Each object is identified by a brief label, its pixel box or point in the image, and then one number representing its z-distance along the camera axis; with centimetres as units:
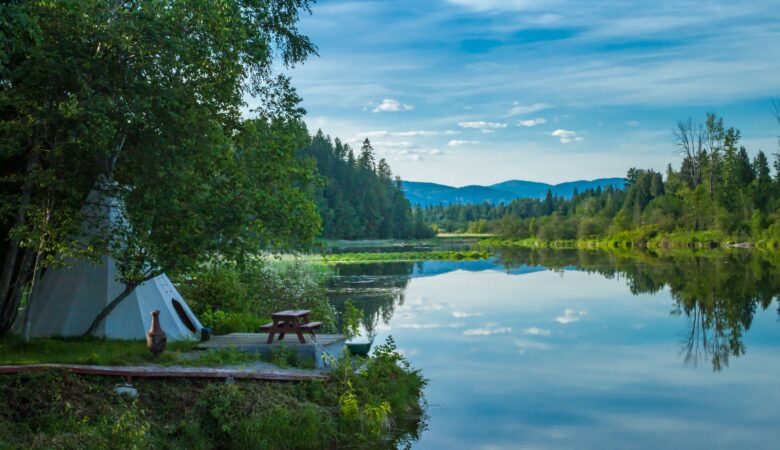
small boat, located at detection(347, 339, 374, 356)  1580
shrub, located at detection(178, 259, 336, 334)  1775
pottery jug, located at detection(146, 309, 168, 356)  1302
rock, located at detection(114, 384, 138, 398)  1104
